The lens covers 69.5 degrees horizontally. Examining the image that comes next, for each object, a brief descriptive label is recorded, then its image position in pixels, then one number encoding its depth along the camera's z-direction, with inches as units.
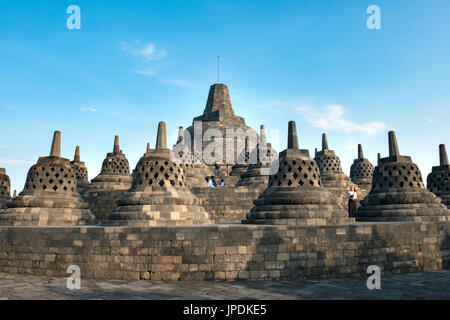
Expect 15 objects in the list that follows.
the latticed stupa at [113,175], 772.0
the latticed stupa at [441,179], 562.9
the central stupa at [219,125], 1411.8
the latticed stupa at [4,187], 614.5
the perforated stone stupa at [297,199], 350.6
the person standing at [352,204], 513.7
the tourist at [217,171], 1066.6
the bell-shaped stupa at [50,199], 420.2
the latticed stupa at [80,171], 828.6
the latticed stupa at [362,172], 935.7
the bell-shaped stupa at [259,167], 743.7
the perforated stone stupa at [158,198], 371.2
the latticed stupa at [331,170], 791.6
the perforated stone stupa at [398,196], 425.7
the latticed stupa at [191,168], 833.5
